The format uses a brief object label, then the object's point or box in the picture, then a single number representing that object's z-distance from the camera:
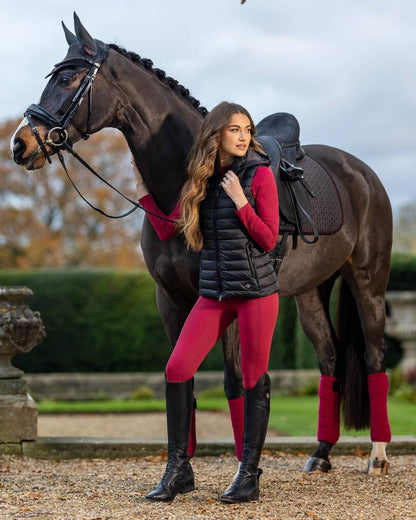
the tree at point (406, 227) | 32.84
